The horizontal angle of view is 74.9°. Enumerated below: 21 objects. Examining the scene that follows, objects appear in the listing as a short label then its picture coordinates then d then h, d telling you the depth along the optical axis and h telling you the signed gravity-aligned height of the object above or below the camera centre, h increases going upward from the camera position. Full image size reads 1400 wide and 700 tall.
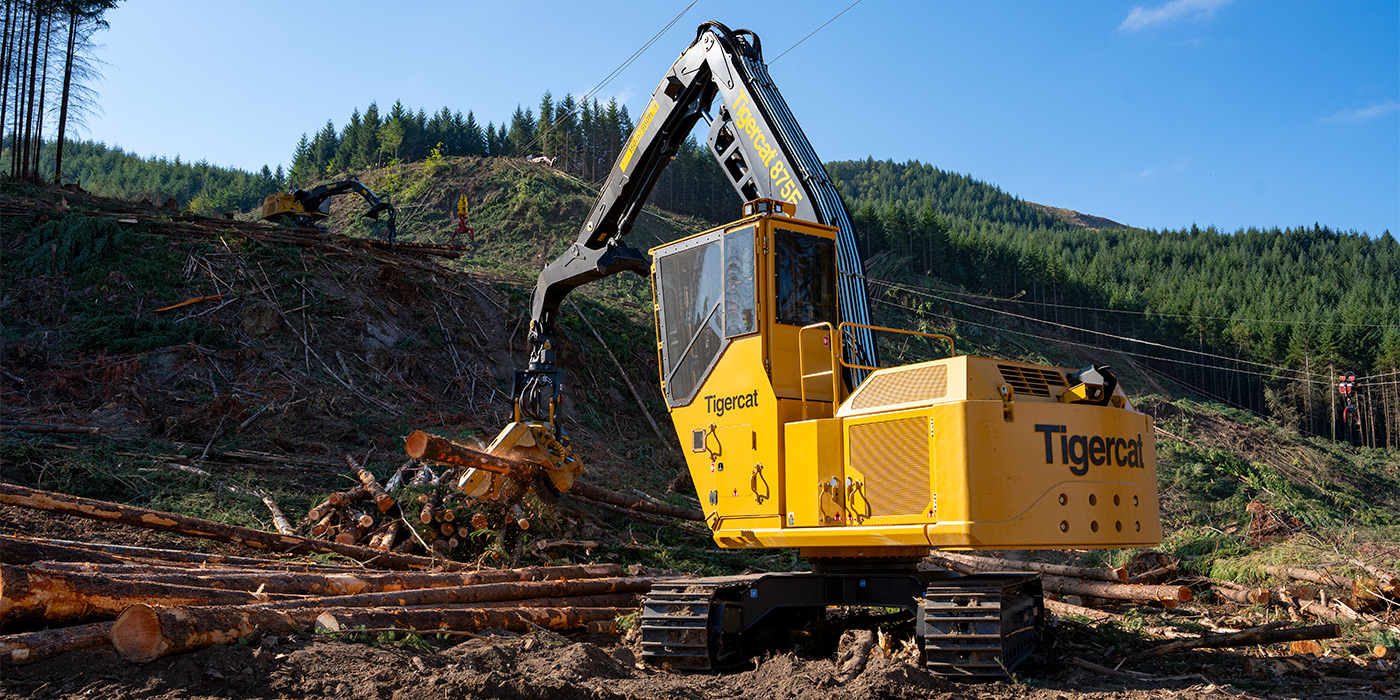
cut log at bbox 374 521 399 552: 10.75 -1.14
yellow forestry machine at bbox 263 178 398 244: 24.33 +6.33
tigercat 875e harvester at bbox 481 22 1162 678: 6.20 -0.06
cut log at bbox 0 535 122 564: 6.78 -0.88
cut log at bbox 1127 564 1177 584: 12.29 -1.80
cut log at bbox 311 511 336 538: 11.12 -1.05
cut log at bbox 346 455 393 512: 11.29 -0.62
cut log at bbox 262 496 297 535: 10.93 -0.98
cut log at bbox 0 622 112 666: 5.04 -1.16
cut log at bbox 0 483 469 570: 9.55 -0.89
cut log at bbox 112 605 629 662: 5.28 -1.23
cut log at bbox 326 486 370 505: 11.46 -0.71
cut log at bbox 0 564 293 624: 5.32 -0.97
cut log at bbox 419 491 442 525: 11.11 -0.84
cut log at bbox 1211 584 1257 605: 11.09 -1.89
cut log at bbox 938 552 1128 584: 10.86 -1.66
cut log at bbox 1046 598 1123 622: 10.08 -1.89
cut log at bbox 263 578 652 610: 7.62 -1.42
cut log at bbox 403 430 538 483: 9.63 -0.16
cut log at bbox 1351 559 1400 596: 9.90 -1.52
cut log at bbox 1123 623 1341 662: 8.11 -1.74
